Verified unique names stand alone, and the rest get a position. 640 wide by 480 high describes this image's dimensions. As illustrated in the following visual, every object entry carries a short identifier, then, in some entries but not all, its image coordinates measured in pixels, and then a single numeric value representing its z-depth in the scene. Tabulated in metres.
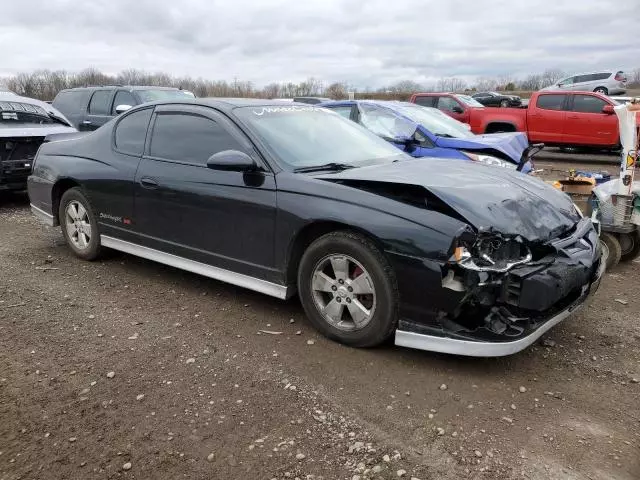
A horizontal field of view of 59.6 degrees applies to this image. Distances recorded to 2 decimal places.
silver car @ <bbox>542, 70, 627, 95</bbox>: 26.06
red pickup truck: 13.22
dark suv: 10.82
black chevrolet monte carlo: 3.16
